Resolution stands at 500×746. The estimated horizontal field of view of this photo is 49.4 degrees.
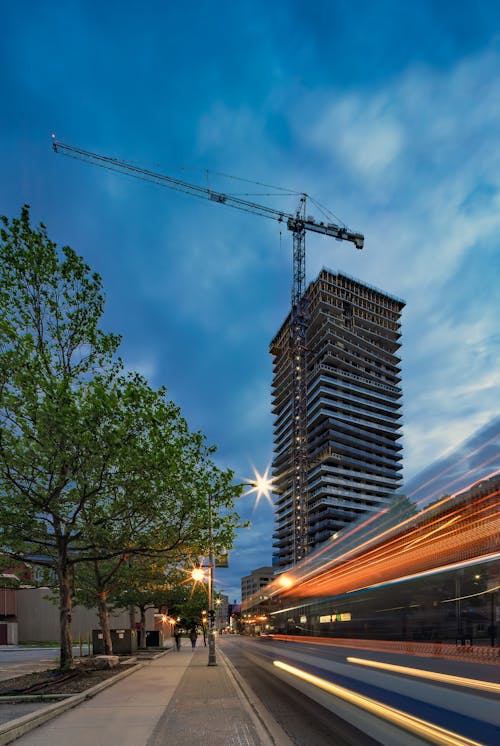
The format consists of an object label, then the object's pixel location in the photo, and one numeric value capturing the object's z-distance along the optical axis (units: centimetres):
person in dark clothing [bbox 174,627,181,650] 5025
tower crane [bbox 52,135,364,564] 16375
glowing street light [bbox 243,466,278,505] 3170
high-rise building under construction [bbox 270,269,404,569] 15912
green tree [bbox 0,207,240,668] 1872
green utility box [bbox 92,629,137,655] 3701
